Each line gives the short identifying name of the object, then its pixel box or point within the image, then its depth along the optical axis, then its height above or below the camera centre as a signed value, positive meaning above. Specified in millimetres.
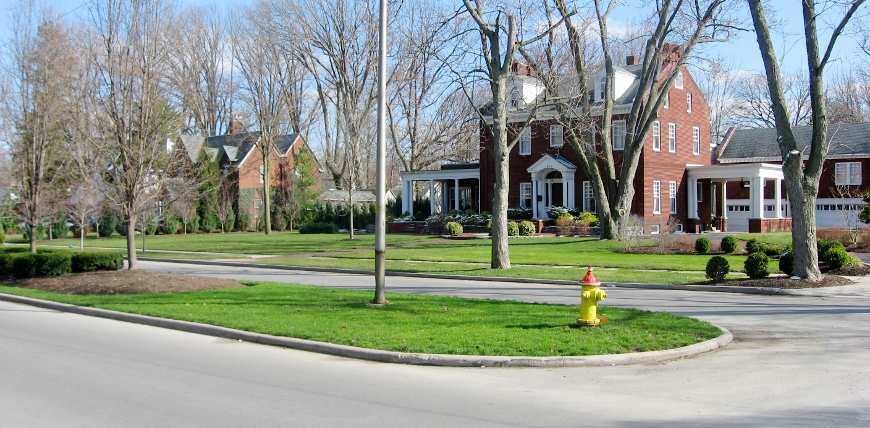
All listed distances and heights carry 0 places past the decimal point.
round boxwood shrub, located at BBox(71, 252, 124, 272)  18766 -1091
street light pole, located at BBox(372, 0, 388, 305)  12758 +824
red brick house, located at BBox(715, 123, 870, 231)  43781 +2212
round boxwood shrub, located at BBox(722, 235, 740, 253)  26391 -1155
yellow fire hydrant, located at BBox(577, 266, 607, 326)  10266 -1248
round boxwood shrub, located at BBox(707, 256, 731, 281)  17547 -1346
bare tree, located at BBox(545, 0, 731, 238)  29422 +5326
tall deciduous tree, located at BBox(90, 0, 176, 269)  16781 +2957
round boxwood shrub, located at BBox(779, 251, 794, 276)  17719 -1268
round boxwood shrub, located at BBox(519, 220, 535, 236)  38656 -676
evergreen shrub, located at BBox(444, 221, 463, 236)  39594 -644
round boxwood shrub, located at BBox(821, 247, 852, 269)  19094 -1228
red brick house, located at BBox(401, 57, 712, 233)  40469 +3123
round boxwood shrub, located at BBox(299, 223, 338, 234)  50125 -698
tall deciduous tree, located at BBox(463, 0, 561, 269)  20891 +3289
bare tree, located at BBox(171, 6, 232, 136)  63750 +12753
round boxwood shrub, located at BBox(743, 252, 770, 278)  17406 -1309
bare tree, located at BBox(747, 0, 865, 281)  17062 +1597
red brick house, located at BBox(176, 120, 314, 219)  56781 +4854
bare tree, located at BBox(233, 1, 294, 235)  50281 +9166
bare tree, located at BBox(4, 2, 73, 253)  21891 +3722
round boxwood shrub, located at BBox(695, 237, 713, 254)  26875 -1238
